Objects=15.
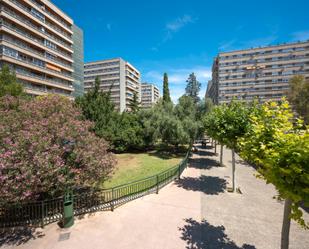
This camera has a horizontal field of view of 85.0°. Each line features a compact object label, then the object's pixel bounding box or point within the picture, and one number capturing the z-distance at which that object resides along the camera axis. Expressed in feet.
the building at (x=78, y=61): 151.74
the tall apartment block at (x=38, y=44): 91.81
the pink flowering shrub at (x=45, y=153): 18.69
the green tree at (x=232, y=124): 30.62
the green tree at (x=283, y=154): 10.54
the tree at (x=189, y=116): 64.34
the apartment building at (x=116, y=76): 224.74
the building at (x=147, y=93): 375.25
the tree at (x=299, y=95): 102.27
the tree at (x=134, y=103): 172.65
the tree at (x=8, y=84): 55.26
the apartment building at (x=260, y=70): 161.99
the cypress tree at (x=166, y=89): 148.54
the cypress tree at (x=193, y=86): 208.13
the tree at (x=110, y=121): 68.13
